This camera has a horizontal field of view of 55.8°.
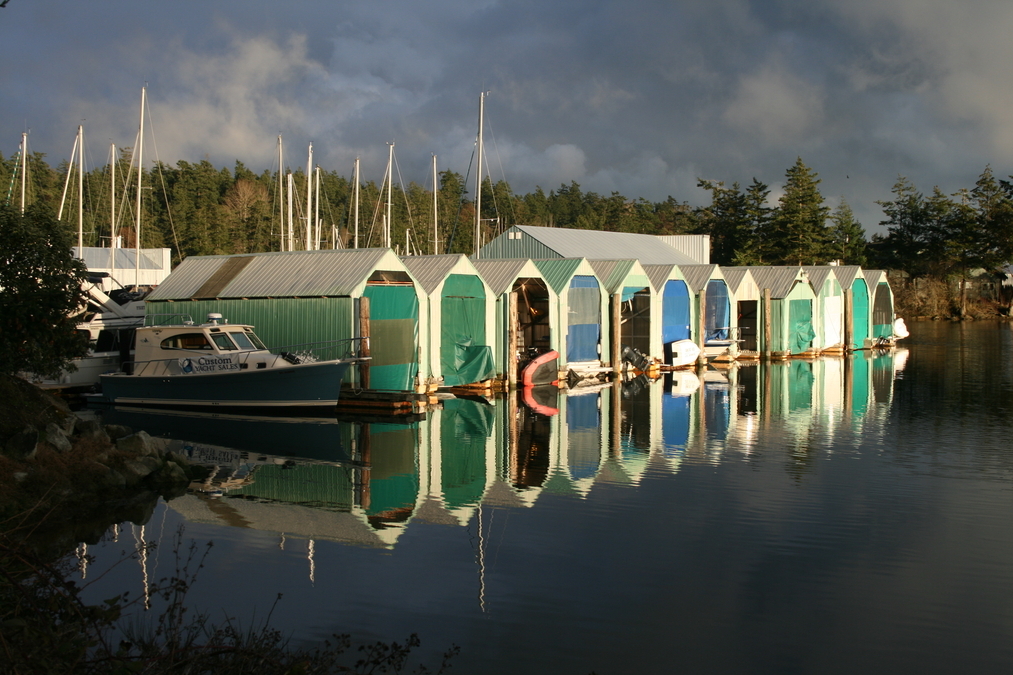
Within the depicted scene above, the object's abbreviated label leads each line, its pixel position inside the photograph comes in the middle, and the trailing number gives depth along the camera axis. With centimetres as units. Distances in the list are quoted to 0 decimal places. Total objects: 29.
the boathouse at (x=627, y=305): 3575
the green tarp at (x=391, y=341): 2583
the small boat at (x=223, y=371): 2381
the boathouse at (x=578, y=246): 4750
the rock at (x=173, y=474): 1576
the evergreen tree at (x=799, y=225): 8062
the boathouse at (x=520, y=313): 3125
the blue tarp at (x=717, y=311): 4109
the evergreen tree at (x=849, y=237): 8869
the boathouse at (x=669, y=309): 3794
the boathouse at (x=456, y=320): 2816
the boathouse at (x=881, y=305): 5125
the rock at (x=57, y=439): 1541
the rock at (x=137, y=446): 1638
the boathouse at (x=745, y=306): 4275
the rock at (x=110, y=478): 1510
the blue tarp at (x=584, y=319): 3397
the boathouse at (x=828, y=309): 4641
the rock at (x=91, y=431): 1661
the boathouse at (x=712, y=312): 4006
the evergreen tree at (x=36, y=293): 1628
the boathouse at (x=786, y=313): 4369
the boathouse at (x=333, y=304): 2545
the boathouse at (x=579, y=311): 3347
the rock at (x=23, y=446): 1428
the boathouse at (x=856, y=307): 4862
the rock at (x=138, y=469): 1548
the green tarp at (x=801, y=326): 4472
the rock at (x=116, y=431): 1798
